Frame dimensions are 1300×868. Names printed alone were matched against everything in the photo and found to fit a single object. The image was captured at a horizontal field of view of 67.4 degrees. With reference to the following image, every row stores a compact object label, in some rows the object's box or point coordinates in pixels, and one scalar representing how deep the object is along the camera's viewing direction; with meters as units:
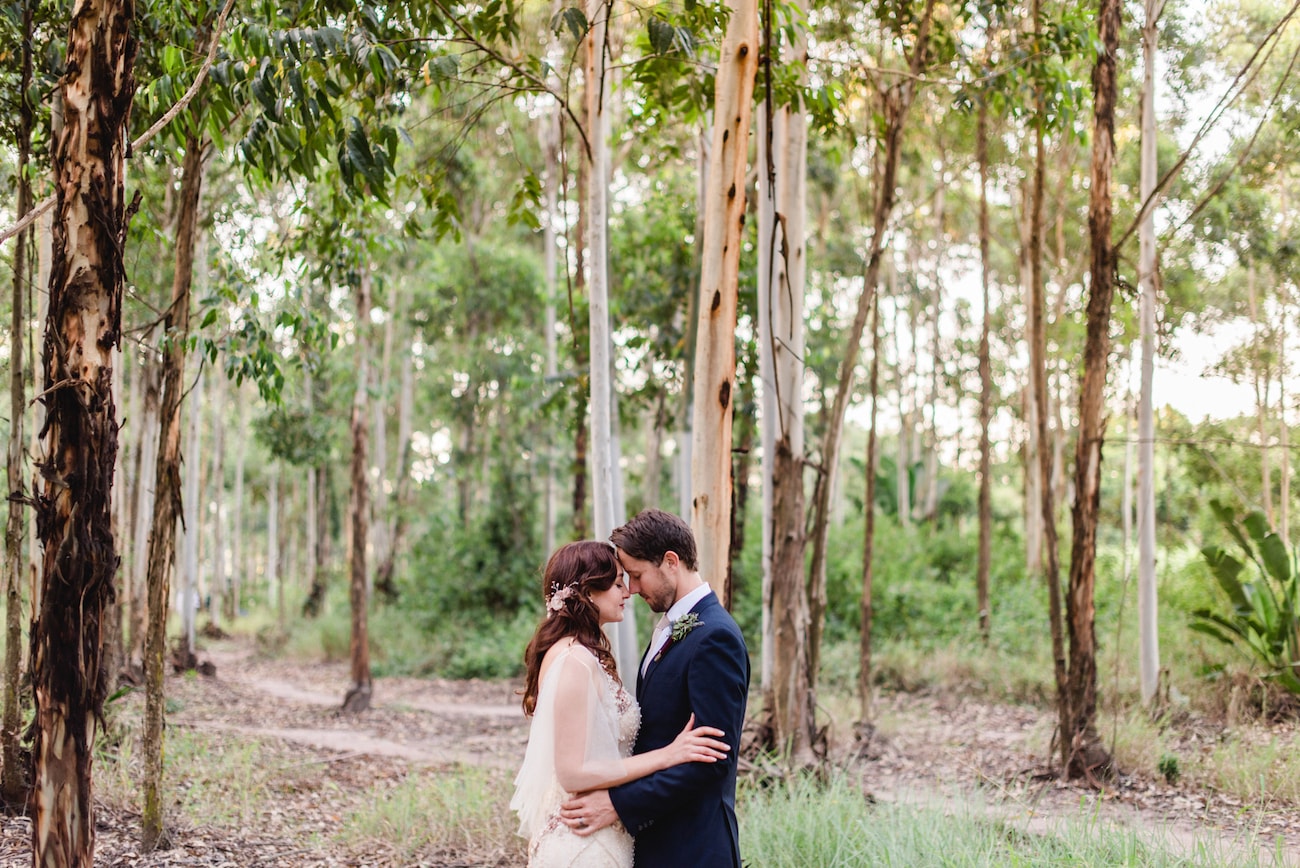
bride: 2.85
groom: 2.81
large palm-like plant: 8.41
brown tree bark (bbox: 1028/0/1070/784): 6.86
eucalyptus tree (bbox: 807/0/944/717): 7.14
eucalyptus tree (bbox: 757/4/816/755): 6.71
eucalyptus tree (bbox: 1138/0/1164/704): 8.73
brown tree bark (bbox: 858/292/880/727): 8.47
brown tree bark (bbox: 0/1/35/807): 5.13
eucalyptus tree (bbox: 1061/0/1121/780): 6.89
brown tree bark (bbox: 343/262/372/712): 11.84
